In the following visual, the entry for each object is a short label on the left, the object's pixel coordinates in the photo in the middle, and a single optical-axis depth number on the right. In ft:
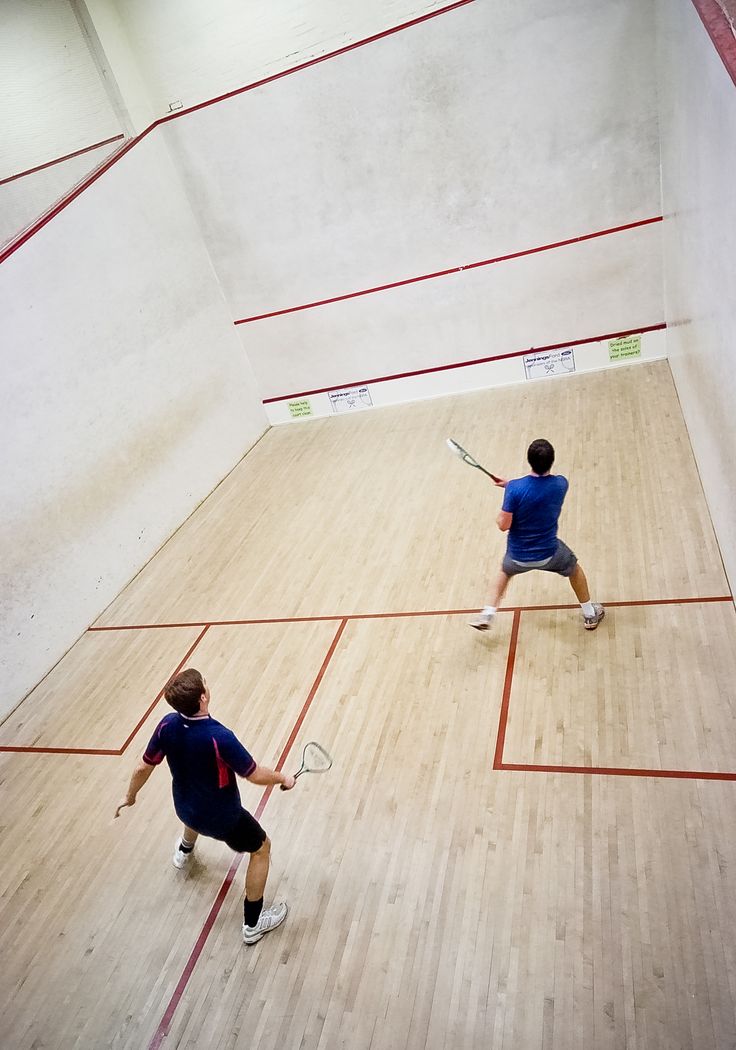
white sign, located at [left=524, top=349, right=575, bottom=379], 19.13
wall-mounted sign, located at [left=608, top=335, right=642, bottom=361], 18.45
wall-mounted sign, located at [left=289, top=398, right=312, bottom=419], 22.09
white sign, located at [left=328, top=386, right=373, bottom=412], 21.31
